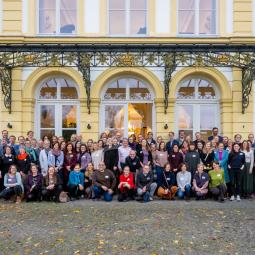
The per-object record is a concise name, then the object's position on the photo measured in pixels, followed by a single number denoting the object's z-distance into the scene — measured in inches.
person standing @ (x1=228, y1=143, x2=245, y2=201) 488.1
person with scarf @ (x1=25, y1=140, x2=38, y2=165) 503.2
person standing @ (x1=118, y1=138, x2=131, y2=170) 506.6
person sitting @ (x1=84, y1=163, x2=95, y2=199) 493.5
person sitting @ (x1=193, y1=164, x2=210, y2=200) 482.3
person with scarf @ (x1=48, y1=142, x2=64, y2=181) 494.6
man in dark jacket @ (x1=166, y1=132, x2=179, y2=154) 524.6
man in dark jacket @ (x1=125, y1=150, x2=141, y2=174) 496.9
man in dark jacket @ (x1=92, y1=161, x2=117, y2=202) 485.4
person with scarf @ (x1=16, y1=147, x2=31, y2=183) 492.7
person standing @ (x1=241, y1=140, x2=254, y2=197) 496.1
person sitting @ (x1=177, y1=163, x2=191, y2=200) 488.1
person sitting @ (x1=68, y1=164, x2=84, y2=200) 489.4
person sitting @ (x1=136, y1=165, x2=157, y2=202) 482.0
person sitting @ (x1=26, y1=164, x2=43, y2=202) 473.7
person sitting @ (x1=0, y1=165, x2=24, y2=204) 473.2
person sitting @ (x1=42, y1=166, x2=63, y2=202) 474.6
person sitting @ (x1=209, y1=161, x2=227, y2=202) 480.4
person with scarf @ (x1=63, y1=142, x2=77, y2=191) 497.5
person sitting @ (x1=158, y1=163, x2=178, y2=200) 490.6
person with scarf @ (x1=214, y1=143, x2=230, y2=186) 499.8
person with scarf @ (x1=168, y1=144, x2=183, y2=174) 502.0
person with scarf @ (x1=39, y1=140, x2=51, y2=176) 495.5
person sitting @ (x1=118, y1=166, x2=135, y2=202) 479.8
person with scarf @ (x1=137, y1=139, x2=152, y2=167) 505.5
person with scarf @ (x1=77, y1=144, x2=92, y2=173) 501.4
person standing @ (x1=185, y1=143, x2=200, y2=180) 501.7
